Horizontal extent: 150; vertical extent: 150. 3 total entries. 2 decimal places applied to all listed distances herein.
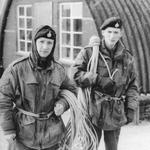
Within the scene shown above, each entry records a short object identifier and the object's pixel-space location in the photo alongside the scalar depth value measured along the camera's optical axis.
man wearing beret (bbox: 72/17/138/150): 3.75
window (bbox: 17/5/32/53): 10.75
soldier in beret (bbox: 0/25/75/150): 2.95
